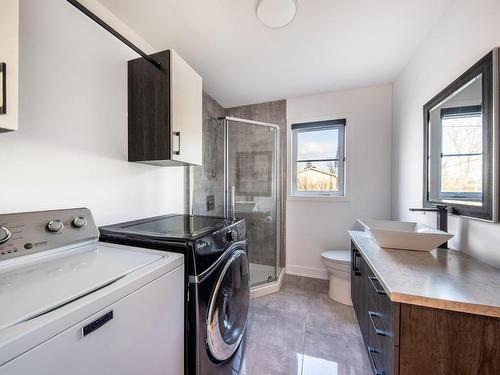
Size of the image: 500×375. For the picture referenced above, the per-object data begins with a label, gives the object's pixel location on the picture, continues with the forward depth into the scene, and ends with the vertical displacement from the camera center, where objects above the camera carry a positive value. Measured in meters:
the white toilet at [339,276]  1.99 -0.89
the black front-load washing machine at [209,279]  0.91 -0.48
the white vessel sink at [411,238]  1.10 -0.29
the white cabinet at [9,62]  0.69 +0.42
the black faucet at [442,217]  1.22 -0.18
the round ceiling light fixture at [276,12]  1.26 +1.13
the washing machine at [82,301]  0.45 -0.31
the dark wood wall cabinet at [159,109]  1.33 +0.52
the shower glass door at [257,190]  2.63 -0.04
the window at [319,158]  2.56 +0.37
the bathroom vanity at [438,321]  0.68 -0.47
